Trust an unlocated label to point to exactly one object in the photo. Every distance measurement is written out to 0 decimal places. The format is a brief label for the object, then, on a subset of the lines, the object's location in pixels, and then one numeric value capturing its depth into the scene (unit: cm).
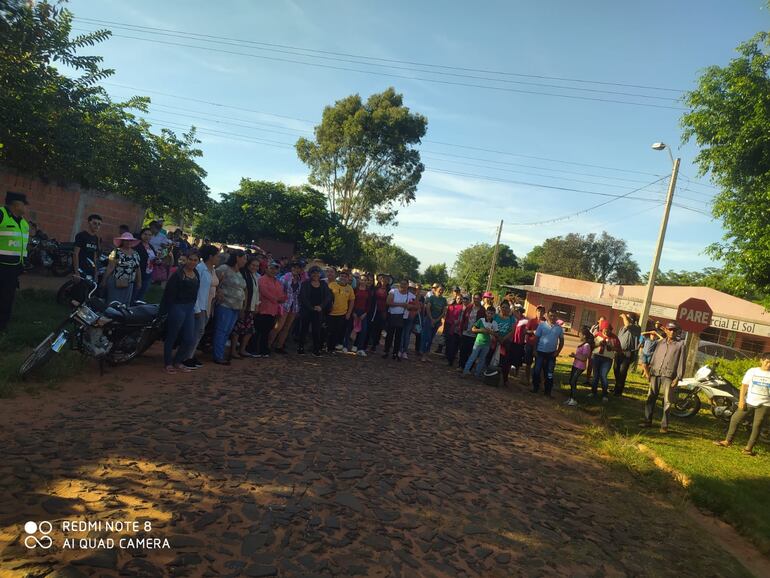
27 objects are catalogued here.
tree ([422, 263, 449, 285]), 8912
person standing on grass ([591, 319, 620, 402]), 1045
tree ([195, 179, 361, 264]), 3206
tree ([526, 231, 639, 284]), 5703
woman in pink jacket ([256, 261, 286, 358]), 873
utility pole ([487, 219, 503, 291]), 3604
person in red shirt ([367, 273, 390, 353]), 1163
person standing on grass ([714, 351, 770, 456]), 798
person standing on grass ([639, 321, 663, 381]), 1209
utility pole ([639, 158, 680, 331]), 1659
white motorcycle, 1005
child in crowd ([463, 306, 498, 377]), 1075
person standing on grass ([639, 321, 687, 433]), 859
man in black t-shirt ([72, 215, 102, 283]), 814
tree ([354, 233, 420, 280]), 3506
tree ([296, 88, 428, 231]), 3056
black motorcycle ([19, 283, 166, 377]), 561
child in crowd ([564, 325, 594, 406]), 1039
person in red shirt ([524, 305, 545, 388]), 1111
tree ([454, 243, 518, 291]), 5253
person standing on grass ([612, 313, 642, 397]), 1127
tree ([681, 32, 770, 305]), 1136
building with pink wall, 2644
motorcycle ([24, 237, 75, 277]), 1216
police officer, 645
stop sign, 948
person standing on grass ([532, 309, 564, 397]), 1038
